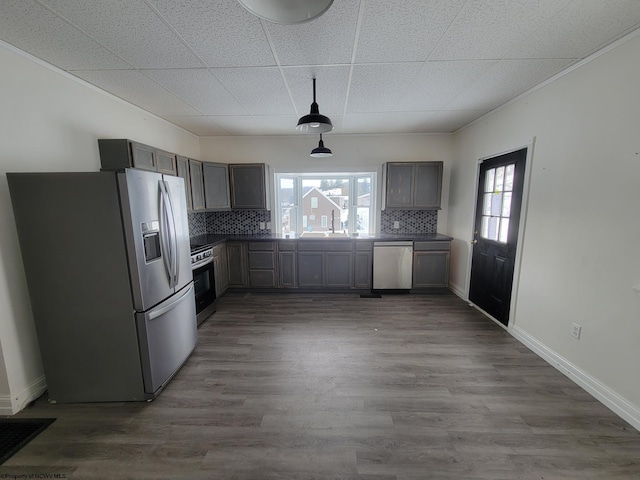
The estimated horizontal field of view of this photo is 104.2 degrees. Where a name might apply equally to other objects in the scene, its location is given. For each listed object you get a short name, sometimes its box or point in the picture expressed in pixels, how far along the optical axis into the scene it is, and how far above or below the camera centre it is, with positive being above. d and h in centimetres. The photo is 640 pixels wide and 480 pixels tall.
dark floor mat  154 -147
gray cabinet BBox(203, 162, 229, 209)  384 +36
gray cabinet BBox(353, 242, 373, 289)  405 -95
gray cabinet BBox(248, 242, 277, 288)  411 -93
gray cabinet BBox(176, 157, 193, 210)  327 +48
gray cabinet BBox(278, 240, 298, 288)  410 -94
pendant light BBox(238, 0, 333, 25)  93 +76
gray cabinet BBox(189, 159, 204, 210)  352 +35
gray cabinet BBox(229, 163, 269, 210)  420 +38
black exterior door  280 -34
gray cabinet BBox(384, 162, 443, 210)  407 +34
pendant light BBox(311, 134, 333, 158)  334 +73
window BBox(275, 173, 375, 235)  457 +8
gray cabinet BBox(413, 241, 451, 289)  400 -94
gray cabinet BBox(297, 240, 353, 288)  407 -94
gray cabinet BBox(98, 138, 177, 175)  247 +55
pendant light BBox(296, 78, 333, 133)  223 +75
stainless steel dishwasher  401 -95
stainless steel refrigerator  169 -48
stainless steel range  305 -93
